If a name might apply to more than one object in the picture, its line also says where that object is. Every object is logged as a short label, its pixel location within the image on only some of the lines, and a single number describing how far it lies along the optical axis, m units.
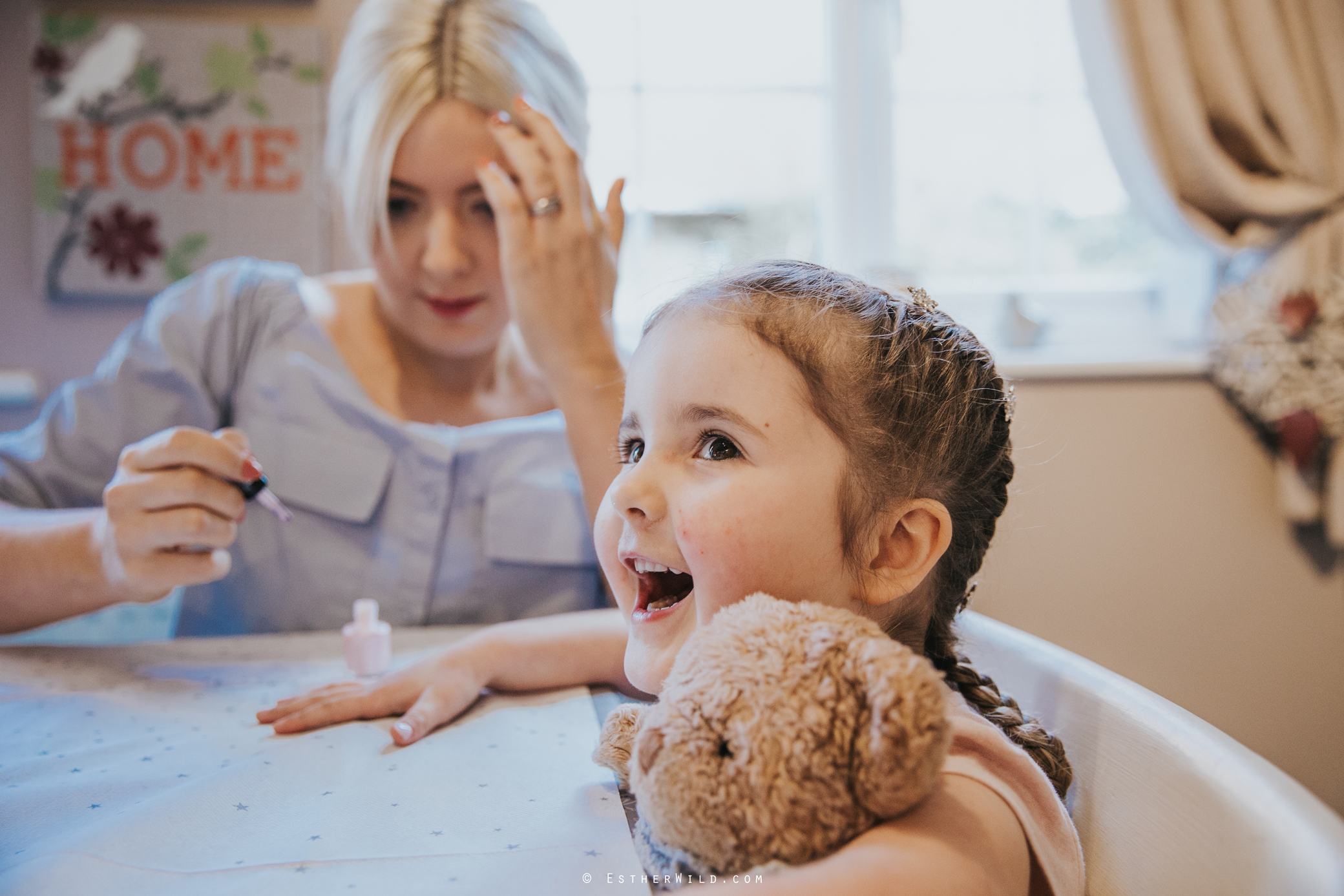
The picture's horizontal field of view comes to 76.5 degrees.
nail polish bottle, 0.88
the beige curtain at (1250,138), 1.61
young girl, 0.57
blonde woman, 1.08
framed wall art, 1.67
